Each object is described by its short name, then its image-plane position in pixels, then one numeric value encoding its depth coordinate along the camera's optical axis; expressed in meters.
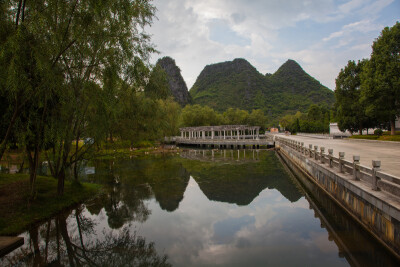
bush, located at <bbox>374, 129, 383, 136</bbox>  28.70
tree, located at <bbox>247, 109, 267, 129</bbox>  76.63
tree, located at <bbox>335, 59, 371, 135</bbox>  33.50
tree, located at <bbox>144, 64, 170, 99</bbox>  11.76
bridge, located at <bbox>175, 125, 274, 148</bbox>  41.59
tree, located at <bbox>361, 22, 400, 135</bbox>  24.34
